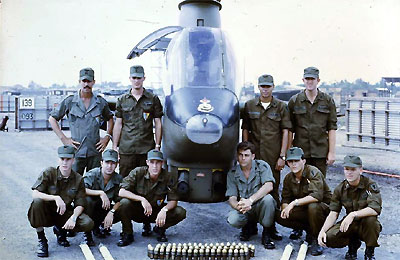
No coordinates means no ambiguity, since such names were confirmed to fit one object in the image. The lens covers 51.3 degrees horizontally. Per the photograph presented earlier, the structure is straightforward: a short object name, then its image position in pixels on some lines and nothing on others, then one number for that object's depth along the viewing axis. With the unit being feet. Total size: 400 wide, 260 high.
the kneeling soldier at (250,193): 15.90
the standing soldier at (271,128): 18.01
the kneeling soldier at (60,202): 14.88
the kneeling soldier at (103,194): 16.17
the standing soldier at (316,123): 18.13
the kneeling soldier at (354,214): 13.87
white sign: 63.21
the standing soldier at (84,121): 18.31
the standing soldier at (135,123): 18.44
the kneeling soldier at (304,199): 15.30
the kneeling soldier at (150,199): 16.06
